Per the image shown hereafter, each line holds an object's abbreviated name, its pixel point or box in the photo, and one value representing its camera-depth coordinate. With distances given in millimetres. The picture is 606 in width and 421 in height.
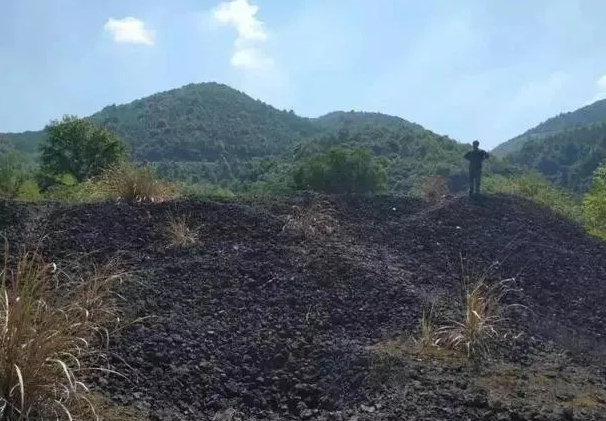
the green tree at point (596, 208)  13070
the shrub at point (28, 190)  14523
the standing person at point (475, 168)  11656
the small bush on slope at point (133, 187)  8953
